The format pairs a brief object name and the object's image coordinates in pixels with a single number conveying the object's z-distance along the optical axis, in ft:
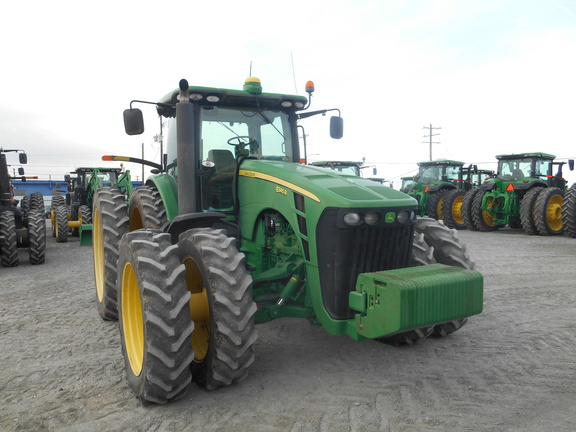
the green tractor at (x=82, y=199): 42.80
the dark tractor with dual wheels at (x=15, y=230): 29.53
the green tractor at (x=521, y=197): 48.37
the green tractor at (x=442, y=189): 59.41
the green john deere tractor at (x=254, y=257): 10.36
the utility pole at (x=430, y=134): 162.71
